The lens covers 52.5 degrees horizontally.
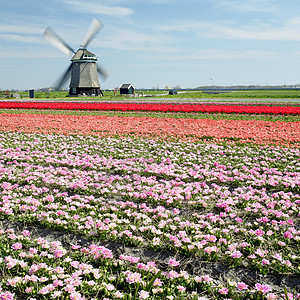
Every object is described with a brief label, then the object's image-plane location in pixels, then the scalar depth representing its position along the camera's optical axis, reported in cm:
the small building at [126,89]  7450
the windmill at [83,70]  5732
